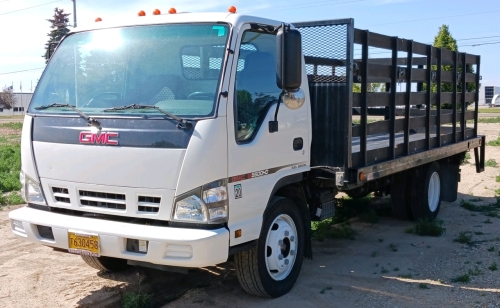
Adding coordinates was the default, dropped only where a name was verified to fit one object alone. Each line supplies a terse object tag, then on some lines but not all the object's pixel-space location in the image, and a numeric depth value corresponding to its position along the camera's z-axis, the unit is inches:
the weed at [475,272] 245.0
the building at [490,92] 4564.5
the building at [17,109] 3446.9
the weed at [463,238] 300.8
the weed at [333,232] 309.7
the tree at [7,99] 3425.2
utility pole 1124.0
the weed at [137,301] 199.8
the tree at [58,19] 1784.4
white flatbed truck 175.3
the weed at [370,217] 349.7
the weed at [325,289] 221.0
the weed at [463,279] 236.7
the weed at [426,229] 316.2
